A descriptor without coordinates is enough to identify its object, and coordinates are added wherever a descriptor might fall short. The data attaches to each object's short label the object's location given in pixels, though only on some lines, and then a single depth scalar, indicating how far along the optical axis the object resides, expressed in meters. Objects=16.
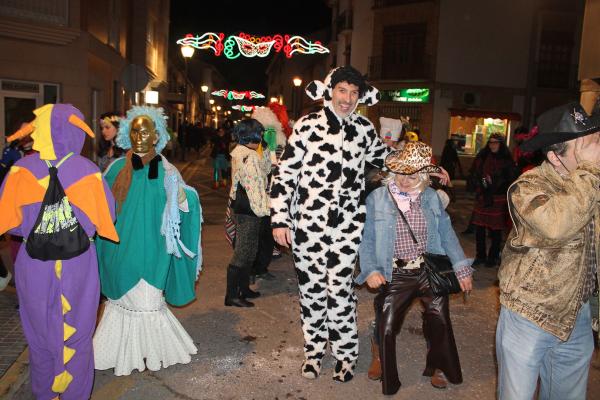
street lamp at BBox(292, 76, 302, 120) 50.53
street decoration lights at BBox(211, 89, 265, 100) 58.56
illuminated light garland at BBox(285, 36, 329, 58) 19.38
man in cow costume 3.86
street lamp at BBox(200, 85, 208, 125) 64.06
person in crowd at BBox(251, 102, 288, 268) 7.69
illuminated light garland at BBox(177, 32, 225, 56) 18.98
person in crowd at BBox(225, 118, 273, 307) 5.62
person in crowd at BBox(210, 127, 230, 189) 16.12
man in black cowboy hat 2.41
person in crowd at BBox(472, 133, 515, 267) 7.56
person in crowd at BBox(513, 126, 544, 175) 7.50
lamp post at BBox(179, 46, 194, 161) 26.87
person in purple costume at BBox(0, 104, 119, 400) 3.20
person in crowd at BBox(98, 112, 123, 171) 6.17
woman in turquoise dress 3.96
